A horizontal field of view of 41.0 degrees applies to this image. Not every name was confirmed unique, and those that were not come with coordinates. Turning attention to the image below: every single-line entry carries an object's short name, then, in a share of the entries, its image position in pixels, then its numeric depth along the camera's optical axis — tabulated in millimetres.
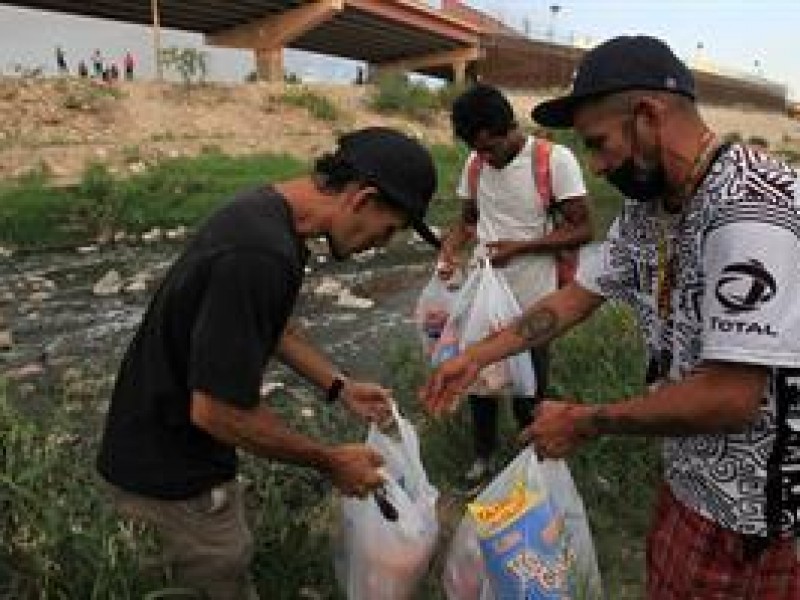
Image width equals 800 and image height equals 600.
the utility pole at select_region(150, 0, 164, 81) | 17203
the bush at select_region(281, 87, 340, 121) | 16688
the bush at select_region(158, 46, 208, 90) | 16641
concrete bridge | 28469
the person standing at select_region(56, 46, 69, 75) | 26056
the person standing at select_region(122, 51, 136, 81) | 26616
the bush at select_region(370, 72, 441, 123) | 18234
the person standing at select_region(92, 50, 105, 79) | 28469
